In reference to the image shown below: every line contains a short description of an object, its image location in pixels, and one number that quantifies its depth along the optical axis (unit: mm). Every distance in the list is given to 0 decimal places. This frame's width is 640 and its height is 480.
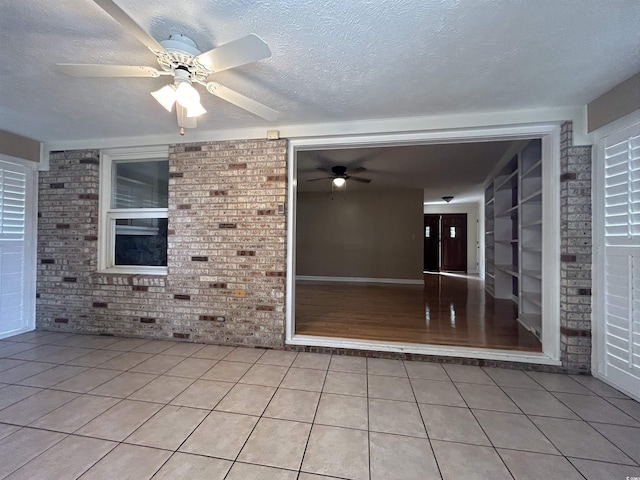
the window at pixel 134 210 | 3215
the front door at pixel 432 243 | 9656
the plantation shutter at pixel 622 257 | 1947
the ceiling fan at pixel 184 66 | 1243
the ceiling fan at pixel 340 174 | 4797
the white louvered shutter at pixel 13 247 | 3020
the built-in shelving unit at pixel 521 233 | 3516
